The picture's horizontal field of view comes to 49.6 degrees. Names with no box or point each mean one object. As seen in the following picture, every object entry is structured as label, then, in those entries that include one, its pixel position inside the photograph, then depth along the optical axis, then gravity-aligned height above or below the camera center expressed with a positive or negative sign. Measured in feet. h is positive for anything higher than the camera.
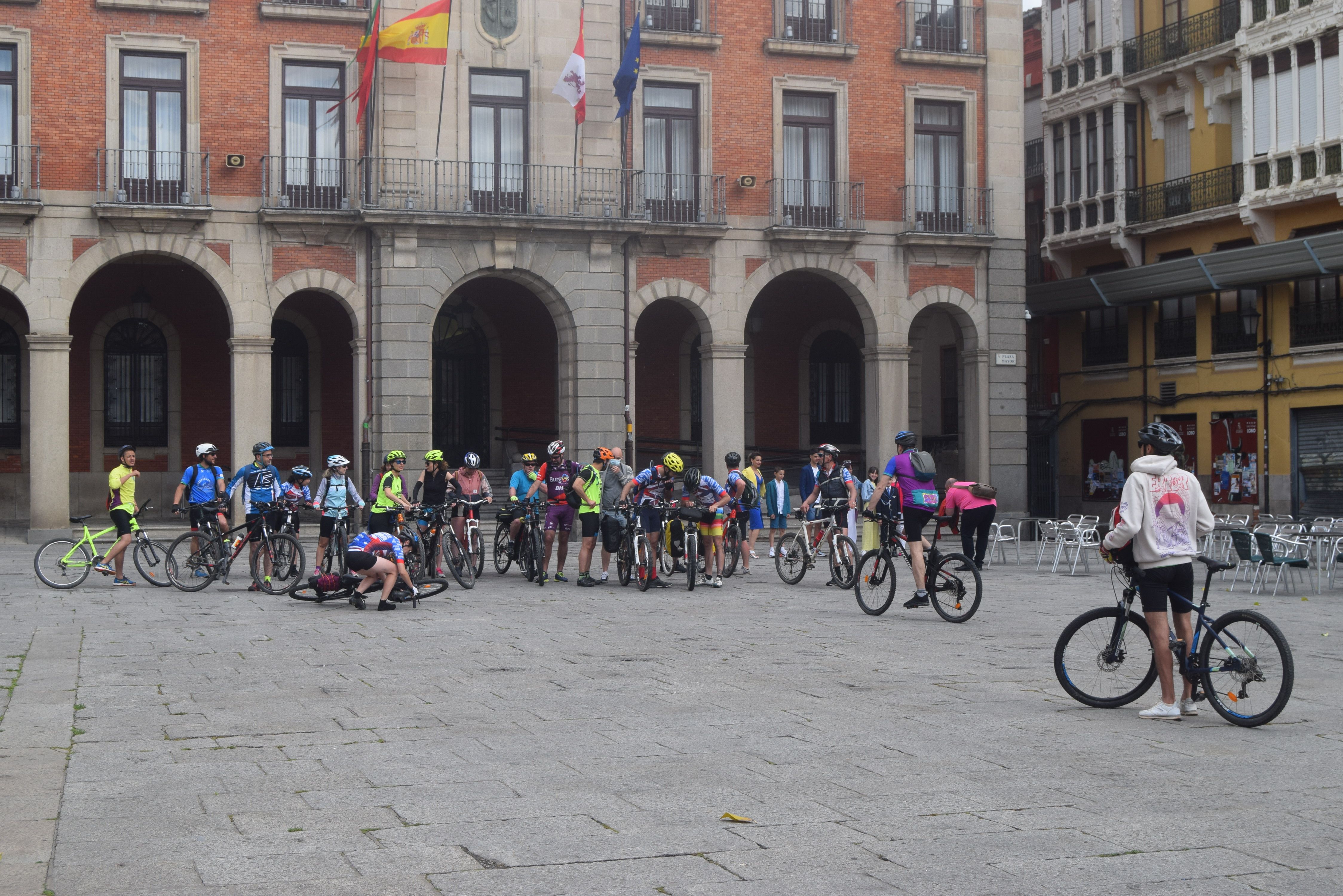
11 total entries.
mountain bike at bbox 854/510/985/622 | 43.09 -3.42
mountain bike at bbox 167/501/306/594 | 53.52 -3.21
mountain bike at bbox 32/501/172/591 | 54.34 -3.37
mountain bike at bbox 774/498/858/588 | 56.03 -3.20
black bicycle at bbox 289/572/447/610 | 47.19 -4.06
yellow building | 92.94 +15.43
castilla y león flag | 82.23 +22.13
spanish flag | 77.61 +23.19
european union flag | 81.25 +22.36
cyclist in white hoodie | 26.04 -1.26
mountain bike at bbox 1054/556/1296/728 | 25.40 -3.52
